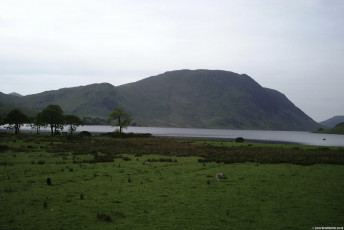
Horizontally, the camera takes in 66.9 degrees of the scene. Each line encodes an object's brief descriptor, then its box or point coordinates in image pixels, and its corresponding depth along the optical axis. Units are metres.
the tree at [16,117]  116.44
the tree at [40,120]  114.49
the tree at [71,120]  130.12
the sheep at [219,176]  25.92
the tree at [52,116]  111.95
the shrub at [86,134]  102.91
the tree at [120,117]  115.75
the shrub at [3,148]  46.20
